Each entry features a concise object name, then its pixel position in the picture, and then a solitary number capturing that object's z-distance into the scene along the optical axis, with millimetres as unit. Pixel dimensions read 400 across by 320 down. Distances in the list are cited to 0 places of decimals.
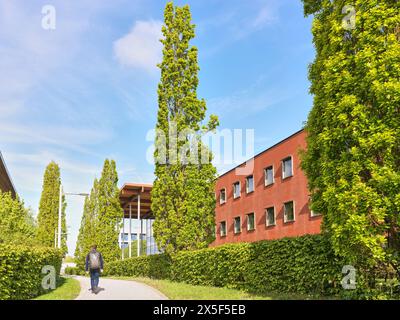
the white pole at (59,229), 31911
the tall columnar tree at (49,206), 50278
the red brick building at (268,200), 29406
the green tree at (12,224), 23142
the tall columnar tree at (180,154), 22438
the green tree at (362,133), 9195
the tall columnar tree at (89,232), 45750
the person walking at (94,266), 15906
